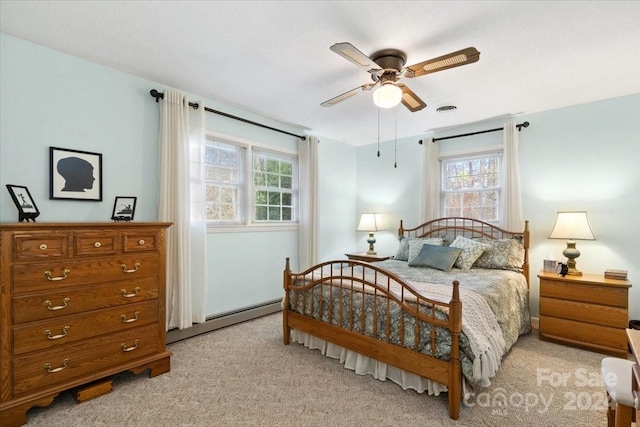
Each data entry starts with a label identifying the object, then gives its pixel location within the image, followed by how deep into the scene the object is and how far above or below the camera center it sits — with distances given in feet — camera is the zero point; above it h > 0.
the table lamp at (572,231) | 10.57 -0.61
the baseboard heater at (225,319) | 10.66 -4.10
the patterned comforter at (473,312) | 6.79 -2.69
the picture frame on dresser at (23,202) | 7.27 +0.34
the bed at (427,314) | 6.81 -2.65
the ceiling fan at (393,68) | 6.44 +3.39
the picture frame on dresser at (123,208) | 9.01 +0.23
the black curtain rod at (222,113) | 10.17 +3.93
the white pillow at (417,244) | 12.67 -1.25
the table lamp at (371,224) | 16.29 -0.50
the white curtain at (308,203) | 15.11 +0.58
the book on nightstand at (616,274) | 10.01 -1.99
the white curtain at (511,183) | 12.61 +1.25
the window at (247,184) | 12.49 +1.36
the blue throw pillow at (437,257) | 11.32 -1.62
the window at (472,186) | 13.94 +1.31
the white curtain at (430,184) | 14.88 +1.45
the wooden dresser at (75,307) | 6.36 -2.13
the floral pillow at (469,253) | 11.54 -1.47
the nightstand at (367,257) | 15.40 -2.16
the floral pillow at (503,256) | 11.57 -1.59
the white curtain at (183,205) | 10.31 +0.35
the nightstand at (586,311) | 9.51 -3.17
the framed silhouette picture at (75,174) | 8.39 +1.17
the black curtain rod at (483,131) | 12.64 +3.66
